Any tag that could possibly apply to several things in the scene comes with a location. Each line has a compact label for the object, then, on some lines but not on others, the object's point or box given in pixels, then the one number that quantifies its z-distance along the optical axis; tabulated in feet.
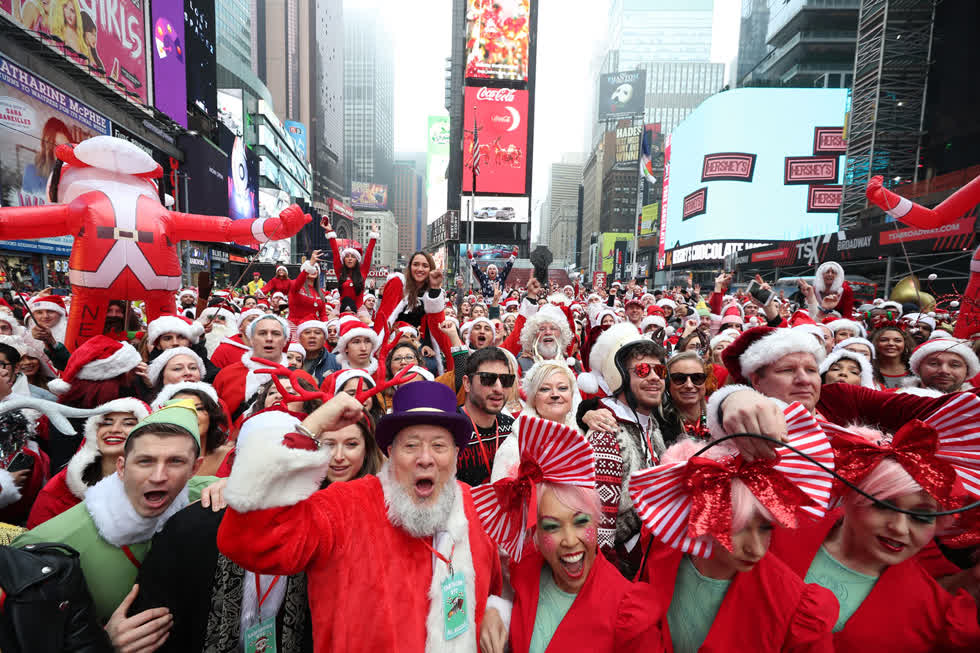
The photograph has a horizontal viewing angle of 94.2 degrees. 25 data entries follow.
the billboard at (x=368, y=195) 438.81
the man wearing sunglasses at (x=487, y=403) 9.76
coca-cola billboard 126.82
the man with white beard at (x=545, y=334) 15.31
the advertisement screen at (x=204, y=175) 93.30
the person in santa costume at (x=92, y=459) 7.36
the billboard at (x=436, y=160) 309.42
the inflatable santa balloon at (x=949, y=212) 17.16
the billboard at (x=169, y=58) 66.08
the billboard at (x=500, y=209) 129.59
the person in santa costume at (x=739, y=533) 4.37
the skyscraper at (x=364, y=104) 587.27
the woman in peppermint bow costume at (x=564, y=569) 5.21
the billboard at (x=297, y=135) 219.92
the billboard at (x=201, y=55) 79.66
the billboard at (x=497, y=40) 128.16
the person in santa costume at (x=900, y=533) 4.69
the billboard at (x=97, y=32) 43.68
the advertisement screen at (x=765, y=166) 138.82
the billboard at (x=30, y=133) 40.88
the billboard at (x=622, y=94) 369.09
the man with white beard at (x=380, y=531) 4.18
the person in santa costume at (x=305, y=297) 23.06
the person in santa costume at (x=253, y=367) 12.91
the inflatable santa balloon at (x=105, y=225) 15.80
